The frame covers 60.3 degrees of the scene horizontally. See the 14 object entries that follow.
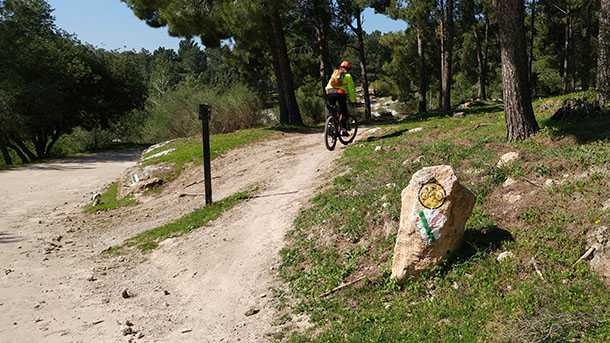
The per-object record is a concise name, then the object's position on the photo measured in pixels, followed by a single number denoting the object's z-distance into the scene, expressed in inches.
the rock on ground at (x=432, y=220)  211.6
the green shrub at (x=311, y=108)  1068.5
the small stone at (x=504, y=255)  203.2
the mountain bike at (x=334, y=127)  475.8
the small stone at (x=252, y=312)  232.5
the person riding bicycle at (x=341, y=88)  440.8
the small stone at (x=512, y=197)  239.9
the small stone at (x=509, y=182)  254.6
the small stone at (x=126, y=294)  279.0
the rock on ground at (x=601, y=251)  178.7
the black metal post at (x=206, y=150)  410.9
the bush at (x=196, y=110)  924.6
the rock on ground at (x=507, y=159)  275.0
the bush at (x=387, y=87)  1833.2
